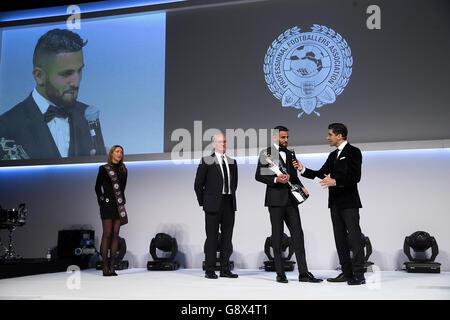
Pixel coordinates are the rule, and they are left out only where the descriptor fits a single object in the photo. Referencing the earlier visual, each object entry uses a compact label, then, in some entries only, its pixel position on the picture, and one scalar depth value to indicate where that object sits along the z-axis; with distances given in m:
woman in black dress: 4.87
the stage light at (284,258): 5.51
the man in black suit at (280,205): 4.09
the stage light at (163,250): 5.81
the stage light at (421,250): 5.14
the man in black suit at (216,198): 4.61
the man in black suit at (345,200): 3.95
